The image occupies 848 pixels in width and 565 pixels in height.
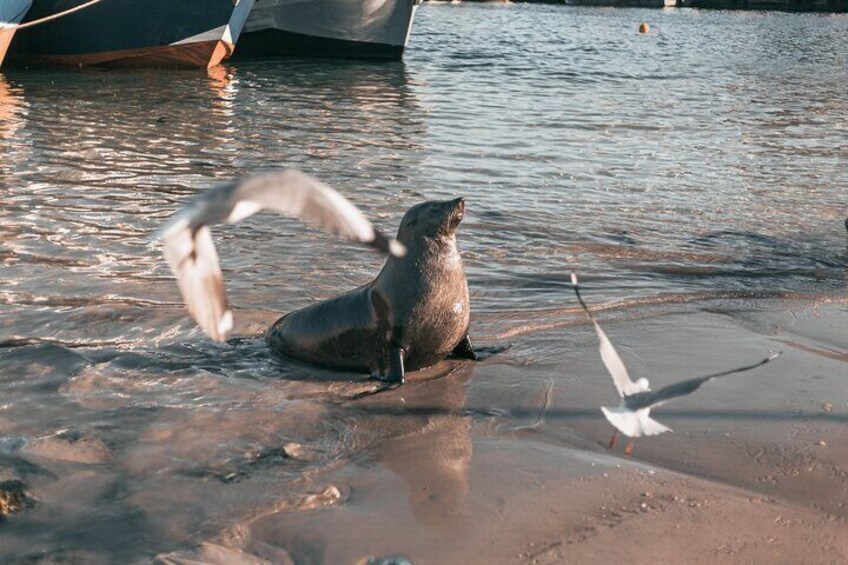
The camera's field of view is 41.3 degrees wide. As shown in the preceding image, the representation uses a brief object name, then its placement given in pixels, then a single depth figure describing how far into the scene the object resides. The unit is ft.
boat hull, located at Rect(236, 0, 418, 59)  71.67
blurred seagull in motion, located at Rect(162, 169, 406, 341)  9.88
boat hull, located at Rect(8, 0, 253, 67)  61.62
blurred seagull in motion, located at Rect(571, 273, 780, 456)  10.56
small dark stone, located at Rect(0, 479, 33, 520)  11.41
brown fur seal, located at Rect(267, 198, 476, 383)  16.92
